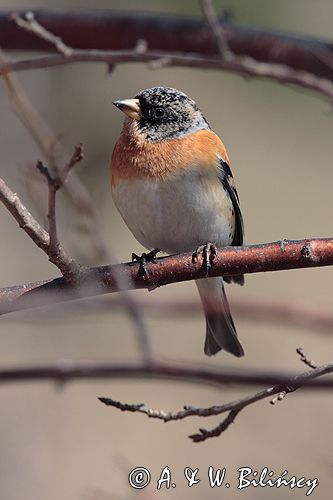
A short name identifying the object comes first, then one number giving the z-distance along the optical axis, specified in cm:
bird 677
